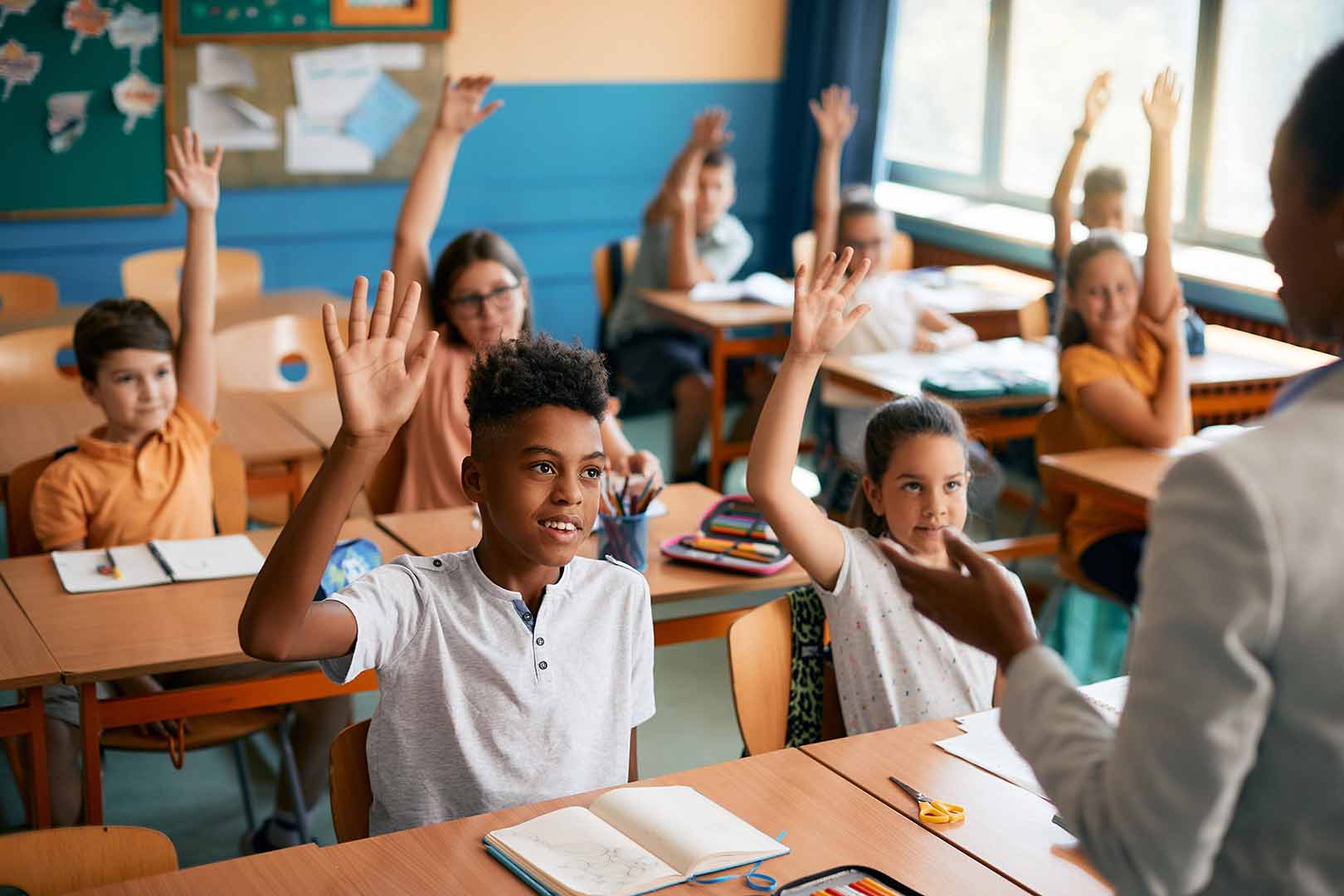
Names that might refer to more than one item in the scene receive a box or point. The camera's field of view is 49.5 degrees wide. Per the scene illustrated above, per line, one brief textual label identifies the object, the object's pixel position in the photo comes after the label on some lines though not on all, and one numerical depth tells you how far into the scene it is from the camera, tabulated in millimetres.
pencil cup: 2504
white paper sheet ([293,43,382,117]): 5914
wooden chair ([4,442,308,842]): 2451
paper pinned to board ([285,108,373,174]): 5961
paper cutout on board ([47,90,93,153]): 5445
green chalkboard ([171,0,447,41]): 5602
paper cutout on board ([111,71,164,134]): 5527
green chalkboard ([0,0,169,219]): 5371
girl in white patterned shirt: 2119
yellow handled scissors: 1644
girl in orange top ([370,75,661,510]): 2984
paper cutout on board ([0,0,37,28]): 5258
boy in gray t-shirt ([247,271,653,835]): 1747
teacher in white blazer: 808
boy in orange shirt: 2676
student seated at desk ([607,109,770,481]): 5215
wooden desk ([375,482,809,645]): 2527
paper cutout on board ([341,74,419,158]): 6070
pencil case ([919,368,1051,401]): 4035
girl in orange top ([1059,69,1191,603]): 3438
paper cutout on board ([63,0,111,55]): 5375
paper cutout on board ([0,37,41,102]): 5324
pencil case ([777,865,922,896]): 1468
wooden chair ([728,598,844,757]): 2109
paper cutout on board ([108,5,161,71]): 5457
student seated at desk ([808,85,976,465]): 4664
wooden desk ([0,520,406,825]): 2137
